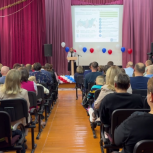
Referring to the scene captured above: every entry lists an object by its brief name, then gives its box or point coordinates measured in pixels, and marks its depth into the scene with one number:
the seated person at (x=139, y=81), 3.61
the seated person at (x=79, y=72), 6.78
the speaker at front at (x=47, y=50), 10.38
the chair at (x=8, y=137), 1.93
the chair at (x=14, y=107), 2.41
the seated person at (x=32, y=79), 3.84
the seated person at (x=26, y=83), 3.43
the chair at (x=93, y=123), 3.09
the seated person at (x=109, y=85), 2.70
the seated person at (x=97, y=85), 3.59
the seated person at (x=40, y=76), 4.88
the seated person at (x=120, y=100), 2.19
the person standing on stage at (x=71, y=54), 10.37
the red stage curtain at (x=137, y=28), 11.04
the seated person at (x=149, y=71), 4.20
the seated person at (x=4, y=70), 4.08
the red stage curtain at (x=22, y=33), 10.42
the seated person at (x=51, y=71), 5.97
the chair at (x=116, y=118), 1.96
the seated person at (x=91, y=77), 4.93
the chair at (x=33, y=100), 3.12
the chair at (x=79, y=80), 6.28
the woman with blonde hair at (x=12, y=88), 2.65
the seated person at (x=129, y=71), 6.12
